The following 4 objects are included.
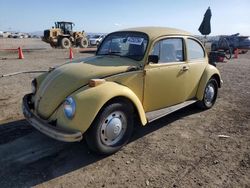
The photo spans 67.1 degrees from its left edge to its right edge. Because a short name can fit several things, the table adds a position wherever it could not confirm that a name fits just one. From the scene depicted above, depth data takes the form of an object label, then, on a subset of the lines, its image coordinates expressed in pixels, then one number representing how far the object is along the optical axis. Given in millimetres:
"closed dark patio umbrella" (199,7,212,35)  12300
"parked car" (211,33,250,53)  17051
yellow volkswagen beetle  2675
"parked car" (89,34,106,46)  23315
